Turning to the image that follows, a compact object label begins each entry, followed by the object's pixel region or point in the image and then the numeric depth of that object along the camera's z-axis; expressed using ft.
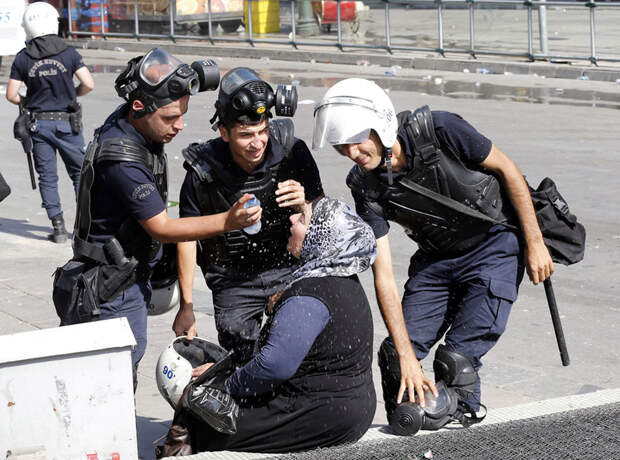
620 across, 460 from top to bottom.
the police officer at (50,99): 29.58
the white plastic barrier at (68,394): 12.31
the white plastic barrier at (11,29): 62.64
